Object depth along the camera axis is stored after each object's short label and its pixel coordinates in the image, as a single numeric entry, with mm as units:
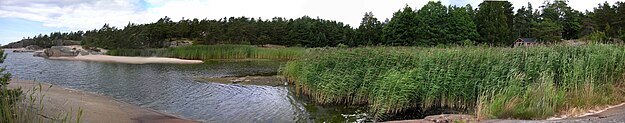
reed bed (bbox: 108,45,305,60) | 55397
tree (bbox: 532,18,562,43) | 73862
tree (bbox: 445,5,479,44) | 65606
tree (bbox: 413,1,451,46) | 66188
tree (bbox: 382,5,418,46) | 67062
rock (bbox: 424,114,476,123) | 9573
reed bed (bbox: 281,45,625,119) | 10008
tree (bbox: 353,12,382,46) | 74625
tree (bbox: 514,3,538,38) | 80706
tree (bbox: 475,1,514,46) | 61781
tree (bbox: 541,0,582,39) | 85312
